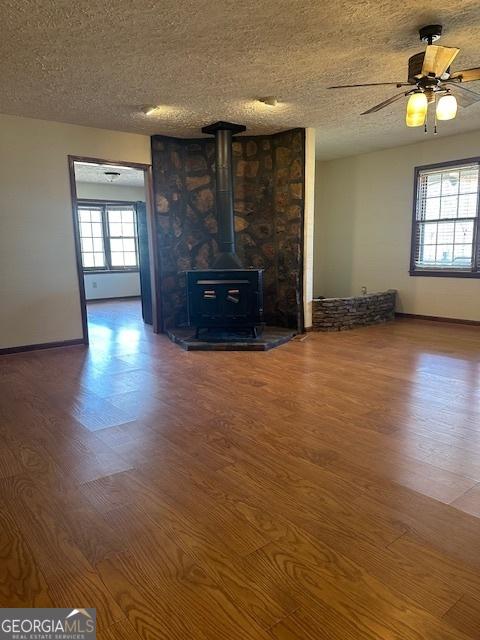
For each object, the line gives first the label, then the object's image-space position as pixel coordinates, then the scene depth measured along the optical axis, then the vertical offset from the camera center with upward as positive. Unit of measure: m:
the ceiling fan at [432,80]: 2.71 +1.12
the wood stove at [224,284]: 4.84 -0.43
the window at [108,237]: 9.28 +0.28
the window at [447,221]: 5.68 +0.32
